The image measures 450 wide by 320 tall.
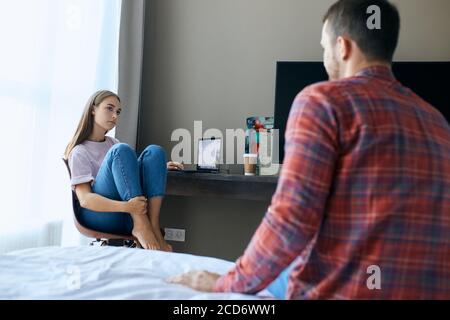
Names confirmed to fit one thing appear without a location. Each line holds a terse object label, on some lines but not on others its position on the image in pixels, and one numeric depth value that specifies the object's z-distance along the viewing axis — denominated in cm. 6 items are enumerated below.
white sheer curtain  184
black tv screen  210
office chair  176
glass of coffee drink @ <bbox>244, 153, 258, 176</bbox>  227
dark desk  204
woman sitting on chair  168
